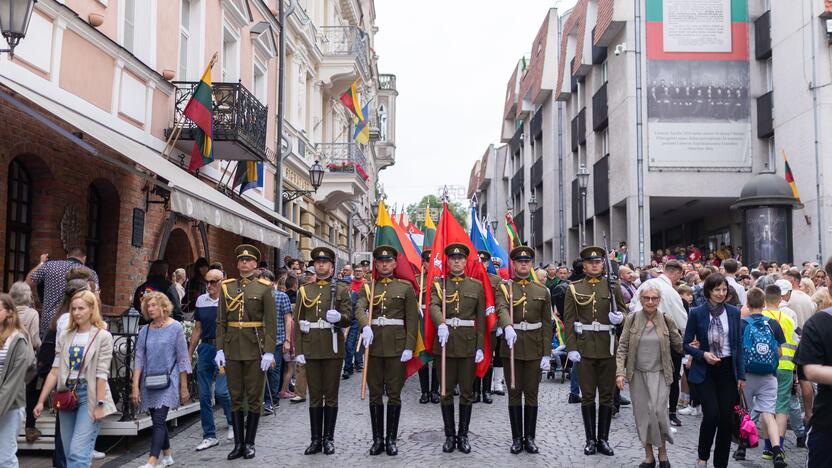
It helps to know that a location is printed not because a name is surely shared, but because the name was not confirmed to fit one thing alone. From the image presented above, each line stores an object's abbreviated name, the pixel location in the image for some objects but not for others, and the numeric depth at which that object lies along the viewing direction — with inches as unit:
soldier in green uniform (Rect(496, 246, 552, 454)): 318.0
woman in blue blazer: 275.3
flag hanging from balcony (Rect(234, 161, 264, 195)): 677.9
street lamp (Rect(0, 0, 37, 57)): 288.0
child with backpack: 301.6
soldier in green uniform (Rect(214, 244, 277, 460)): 308.8
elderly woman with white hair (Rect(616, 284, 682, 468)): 283.3
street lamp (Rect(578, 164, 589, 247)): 959.6
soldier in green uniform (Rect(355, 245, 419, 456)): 315.6
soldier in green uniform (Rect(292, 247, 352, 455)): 317.1
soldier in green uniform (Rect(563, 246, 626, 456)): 316.5
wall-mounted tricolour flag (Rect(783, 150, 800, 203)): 888.3
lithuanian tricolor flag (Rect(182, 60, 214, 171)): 517.0
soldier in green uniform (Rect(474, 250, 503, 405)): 451.9
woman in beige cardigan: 250.4
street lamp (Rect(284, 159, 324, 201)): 751.7
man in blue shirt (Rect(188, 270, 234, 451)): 341.7
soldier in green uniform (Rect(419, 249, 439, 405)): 456.4
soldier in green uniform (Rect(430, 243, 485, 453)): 317.7
